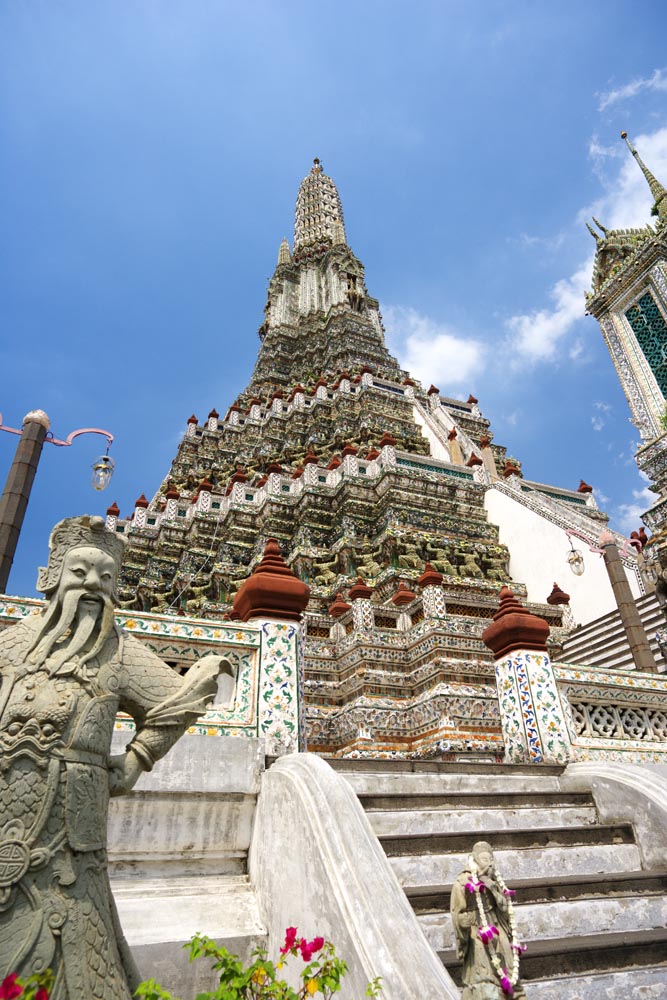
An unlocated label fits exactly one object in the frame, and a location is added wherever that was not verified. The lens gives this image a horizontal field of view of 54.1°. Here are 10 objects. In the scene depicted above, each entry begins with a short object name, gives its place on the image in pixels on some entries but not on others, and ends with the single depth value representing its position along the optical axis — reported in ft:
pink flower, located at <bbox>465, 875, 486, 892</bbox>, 9.32
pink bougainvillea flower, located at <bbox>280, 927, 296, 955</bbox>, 7.46
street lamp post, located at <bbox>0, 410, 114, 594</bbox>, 21.83
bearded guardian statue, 6.65
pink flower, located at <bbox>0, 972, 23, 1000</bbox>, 5.61
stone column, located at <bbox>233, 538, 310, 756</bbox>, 15.84
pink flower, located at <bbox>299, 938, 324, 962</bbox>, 7.44
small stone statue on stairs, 8.71
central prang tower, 35.01
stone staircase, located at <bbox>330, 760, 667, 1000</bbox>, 10.92
